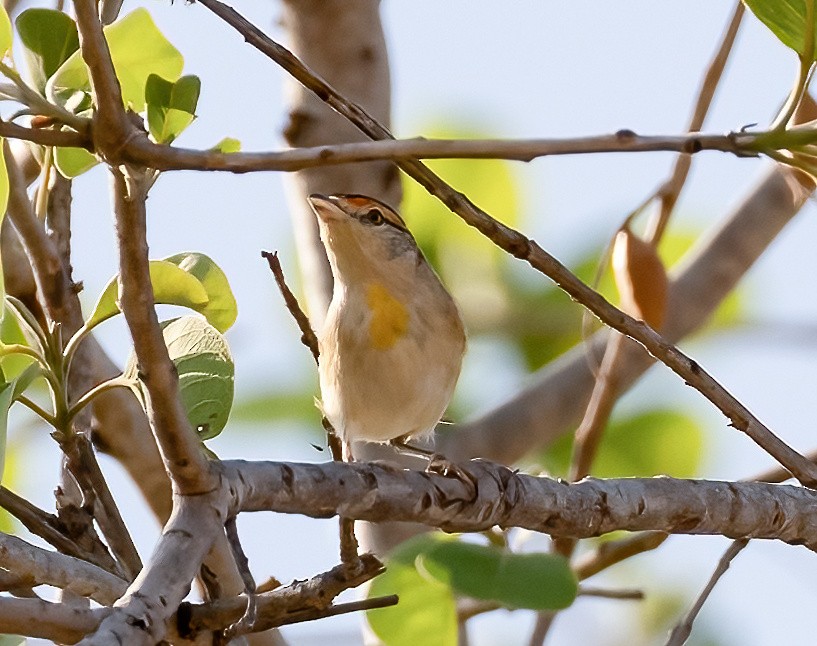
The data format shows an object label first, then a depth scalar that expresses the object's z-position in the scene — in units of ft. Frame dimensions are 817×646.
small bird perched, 17.37
